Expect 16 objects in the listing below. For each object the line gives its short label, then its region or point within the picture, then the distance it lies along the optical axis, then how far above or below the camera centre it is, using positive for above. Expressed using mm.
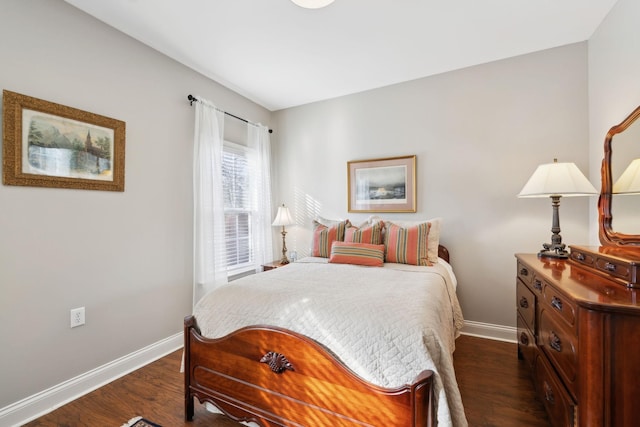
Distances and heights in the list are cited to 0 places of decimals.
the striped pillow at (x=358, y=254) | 2367 -360
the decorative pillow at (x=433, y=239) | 2438 -234
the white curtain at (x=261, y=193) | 3410 +255
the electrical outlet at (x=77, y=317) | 1874 -704
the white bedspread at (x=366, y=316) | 1145 -515
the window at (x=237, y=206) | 3092 +78
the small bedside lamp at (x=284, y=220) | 3320 -85
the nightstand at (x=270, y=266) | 3188 -611
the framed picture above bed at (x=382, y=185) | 3025 +321
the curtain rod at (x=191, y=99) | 2638 +1092
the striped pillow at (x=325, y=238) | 2791 -256
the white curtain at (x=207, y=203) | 2658 +102
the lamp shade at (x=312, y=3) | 1633 +1252
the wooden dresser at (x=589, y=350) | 988 -543
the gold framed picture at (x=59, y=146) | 1619 +443
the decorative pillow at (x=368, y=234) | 2607 -208
